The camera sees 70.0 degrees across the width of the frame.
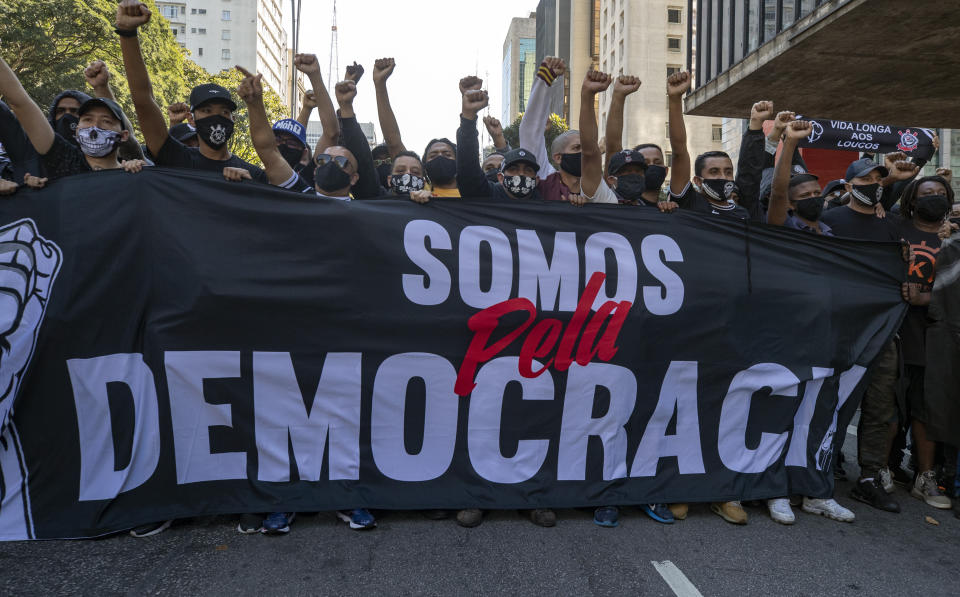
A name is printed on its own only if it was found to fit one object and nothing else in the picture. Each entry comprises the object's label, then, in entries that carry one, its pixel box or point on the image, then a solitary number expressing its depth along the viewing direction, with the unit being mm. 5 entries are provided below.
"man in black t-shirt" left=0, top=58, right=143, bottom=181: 3549
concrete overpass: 11727
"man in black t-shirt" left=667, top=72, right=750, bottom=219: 4227
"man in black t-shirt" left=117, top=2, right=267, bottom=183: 3566
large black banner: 3227
